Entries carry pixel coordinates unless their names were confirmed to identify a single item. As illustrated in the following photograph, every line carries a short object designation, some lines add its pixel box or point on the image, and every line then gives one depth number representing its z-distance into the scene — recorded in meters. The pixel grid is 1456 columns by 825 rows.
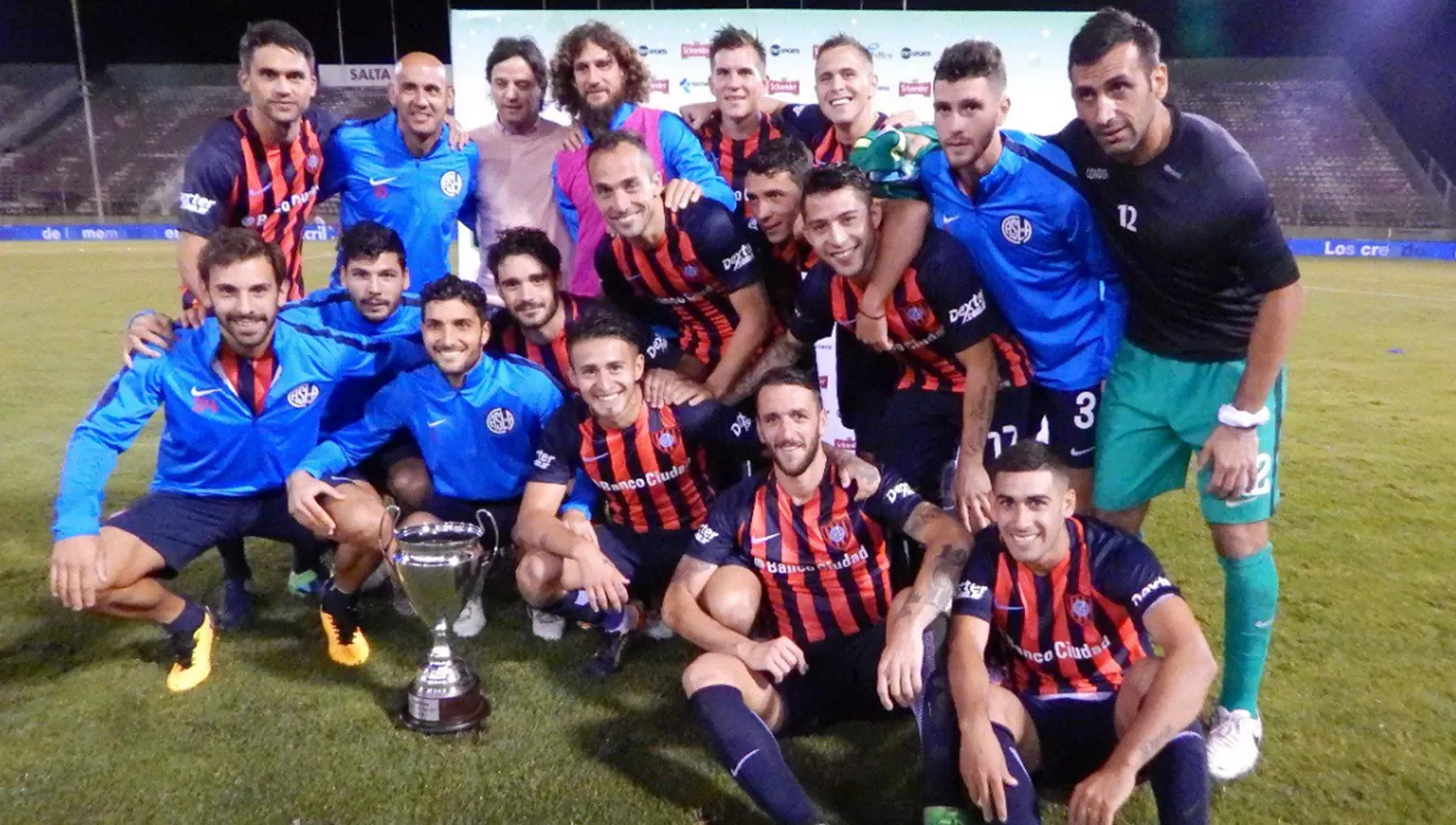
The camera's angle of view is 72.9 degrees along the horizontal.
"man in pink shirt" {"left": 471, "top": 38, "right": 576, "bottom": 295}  4.22
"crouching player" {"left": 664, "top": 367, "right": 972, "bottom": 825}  2.32
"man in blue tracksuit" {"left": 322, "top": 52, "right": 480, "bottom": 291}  3.84
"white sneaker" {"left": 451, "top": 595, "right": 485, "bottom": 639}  3.35
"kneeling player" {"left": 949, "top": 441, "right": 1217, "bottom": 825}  1.98
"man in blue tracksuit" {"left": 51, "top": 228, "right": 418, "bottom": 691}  2.90
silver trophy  2.62
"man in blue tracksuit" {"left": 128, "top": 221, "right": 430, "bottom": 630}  3.49
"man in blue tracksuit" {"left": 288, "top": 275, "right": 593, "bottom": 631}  3.24
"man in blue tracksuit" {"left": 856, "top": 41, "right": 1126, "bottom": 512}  2.61
